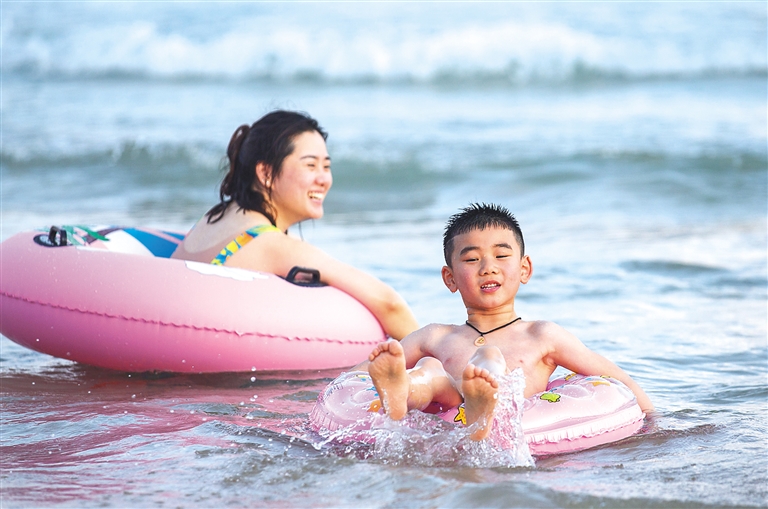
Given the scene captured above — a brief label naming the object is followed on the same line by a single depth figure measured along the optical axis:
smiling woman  9.50
